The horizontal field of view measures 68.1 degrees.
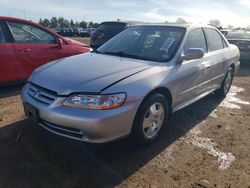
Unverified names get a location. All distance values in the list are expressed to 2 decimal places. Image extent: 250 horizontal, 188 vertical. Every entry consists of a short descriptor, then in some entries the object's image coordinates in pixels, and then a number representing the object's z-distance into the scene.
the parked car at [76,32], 26.60
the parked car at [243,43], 6.75
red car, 3.69
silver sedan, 2.03
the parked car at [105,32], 6.69
